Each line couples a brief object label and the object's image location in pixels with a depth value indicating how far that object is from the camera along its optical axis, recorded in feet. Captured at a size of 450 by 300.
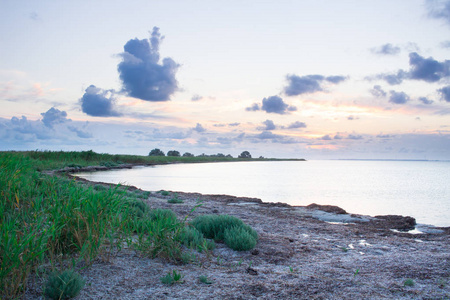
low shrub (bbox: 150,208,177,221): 25.64
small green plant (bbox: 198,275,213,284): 15.37
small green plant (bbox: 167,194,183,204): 43.02
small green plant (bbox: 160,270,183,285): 15.03
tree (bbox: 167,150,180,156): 452.35
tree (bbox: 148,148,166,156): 427.33
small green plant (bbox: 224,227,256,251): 21.18
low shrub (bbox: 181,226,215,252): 20.29
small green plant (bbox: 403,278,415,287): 15.08
